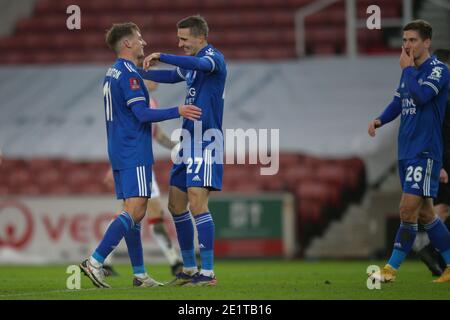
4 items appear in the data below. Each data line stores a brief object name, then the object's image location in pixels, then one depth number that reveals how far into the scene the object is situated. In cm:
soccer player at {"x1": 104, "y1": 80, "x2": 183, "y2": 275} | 1828
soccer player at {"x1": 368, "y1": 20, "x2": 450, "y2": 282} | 1432
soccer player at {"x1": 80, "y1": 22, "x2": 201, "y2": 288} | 1375
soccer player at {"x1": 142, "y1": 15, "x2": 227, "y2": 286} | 1410
